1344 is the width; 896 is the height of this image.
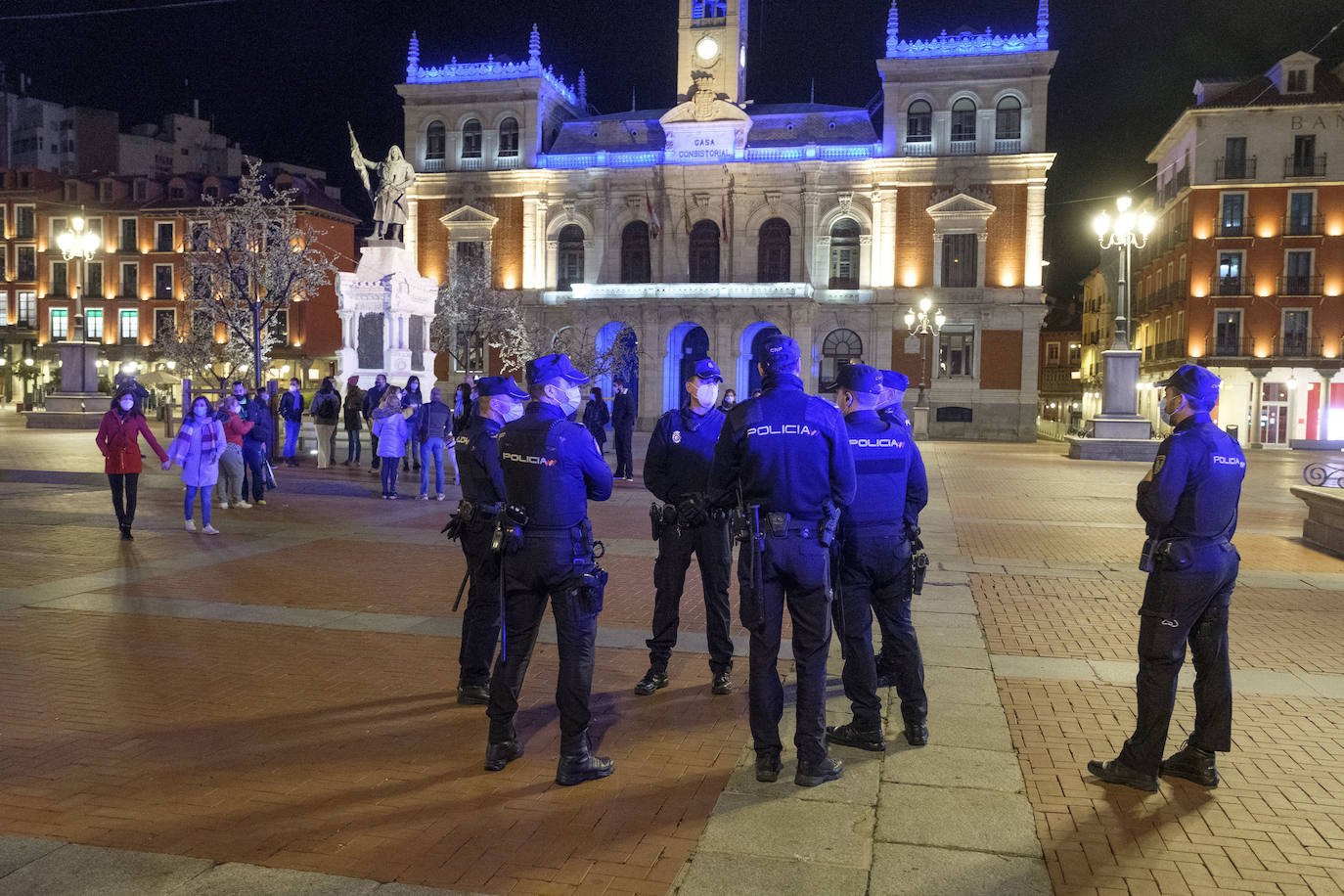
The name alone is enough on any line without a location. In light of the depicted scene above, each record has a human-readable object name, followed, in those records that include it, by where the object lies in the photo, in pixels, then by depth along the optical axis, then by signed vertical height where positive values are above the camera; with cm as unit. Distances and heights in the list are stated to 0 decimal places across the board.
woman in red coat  1173 -72
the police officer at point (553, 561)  484 -78
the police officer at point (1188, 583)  480 -83
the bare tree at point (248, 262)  3562 +509
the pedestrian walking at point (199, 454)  1232 -77
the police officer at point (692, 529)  634 -80
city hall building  4553 +876
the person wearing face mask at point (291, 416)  2167 -52
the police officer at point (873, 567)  537 -88
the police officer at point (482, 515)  593 -70
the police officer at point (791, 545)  479 -68
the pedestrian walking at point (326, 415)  2030 -44
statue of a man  2308 +455
